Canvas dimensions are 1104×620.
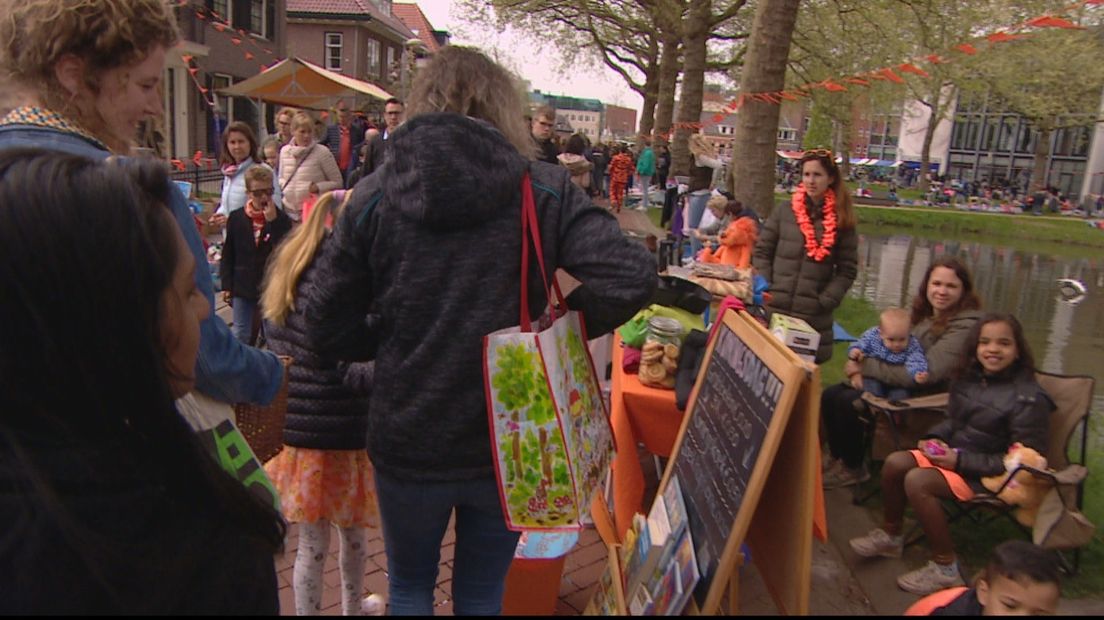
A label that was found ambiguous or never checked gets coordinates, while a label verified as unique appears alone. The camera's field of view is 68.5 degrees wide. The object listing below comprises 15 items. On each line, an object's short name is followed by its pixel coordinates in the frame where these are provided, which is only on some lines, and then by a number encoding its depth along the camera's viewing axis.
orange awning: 15.26
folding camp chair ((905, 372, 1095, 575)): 3.32
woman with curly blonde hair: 1.56
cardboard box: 3.61
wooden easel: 1.98
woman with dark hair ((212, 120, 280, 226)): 6.74
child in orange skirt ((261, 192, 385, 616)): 2.36
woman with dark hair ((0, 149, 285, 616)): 0.97
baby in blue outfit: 4.33
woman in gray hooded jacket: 1.87
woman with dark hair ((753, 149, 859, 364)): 5.04
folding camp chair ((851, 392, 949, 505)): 4.08
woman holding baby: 4.28
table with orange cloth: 3.67
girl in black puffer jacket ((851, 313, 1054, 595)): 3.44
